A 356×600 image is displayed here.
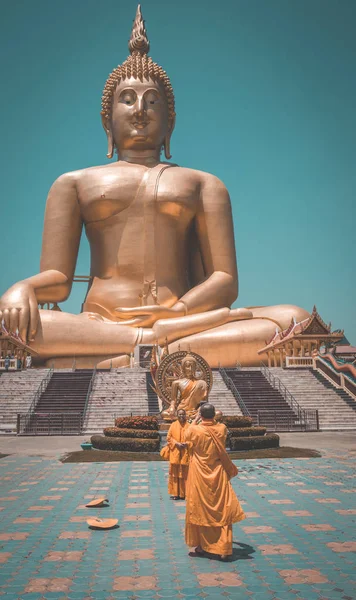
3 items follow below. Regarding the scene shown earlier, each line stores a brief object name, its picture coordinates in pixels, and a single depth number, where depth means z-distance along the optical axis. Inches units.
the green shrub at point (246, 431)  457.4
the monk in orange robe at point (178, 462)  261.1
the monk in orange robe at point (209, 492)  175.3
